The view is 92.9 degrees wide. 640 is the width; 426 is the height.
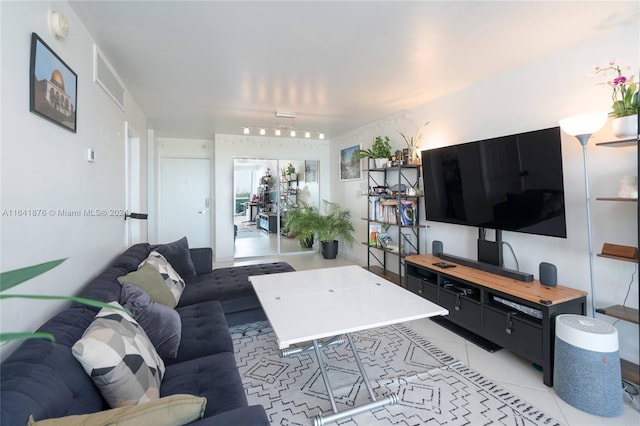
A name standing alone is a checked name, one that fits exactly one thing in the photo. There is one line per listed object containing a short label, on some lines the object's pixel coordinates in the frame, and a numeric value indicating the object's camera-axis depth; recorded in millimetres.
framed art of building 1453
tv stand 2064
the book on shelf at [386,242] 4244
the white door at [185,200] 6148
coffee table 1624
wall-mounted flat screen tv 2289
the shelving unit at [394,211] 3957
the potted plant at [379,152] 4255
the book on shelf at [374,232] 4516
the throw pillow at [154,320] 1665
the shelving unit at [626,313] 1857
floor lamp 1962
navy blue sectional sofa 918
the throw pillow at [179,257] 2967
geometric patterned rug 1766
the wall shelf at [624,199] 1838
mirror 6137
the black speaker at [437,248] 3385
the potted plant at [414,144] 3859
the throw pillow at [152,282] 2004
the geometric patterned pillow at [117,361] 1101
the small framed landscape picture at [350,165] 5418
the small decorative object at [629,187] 1860
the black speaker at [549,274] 2303
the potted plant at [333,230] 5719
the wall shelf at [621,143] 1890
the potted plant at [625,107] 1852
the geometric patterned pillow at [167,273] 2407
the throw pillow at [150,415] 837
